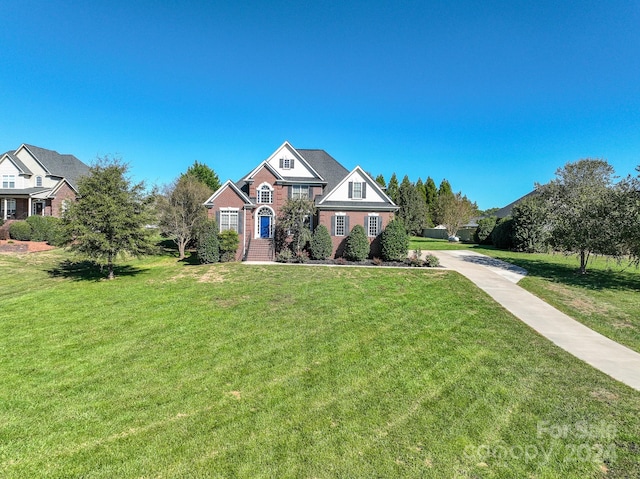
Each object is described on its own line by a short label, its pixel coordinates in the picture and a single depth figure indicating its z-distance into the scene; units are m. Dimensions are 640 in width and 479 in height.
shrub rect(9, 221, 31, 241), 24.70
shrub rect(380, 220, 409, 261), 21.02
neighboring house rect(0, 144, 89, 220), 31.20
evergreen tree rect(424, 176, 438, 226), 64.69
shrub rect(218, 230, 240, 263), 20.23
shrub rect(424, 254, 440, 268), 19.48
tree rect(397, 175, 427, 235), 53.28
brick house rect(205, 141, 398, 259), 22.72
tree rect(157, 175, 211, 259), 23.38
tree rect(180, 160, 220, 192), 50.50
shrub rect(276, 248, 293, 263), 20.75
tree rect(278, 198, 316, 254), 21.39
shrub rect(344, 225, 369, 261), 21.19
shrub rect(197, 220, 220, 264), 19.61
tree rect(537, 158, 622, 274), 15.78
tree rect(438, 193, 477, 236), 45.22
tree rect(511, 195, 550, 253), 27.34
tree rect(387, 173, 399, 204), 53.75
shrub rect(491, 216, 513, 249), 30.19
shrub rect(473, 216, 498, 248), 36.06
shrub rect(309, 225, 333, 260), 21.44
